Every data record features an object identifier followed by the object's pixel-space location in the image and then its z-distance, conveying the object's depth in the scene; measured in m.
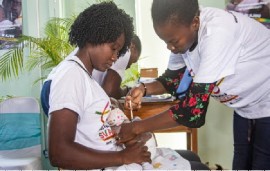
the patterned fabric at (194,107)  0.91
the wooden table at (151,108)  1.88
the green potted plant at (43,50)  2.55
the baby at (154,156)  1.04
